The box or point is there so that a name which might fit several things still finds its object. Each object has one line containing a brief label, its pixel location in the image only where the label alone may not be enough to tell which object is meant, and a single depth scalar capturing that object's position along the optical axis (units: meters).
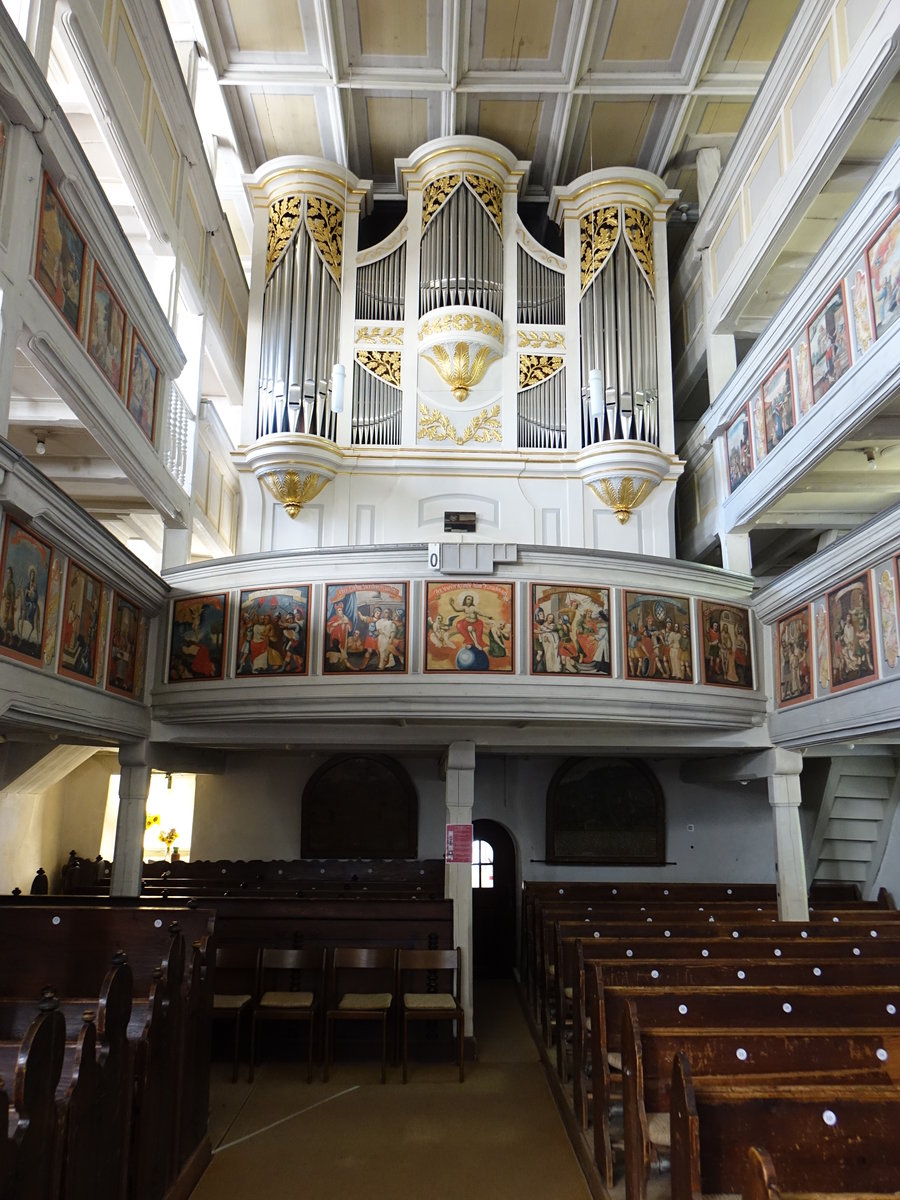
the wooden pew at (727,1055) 4.33
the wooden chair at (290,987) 7.86
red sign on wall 9.41
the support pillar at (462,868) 9.05
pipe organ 11.68
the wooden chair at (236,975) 8.17
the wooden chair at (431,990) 7.88
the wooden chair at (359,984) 7.79
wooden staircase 12.40
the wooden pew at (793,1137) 3.29
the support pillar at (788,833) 9.42
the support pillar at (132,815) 9.30
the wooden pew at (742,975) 6.10
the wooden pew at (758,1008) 5.17
